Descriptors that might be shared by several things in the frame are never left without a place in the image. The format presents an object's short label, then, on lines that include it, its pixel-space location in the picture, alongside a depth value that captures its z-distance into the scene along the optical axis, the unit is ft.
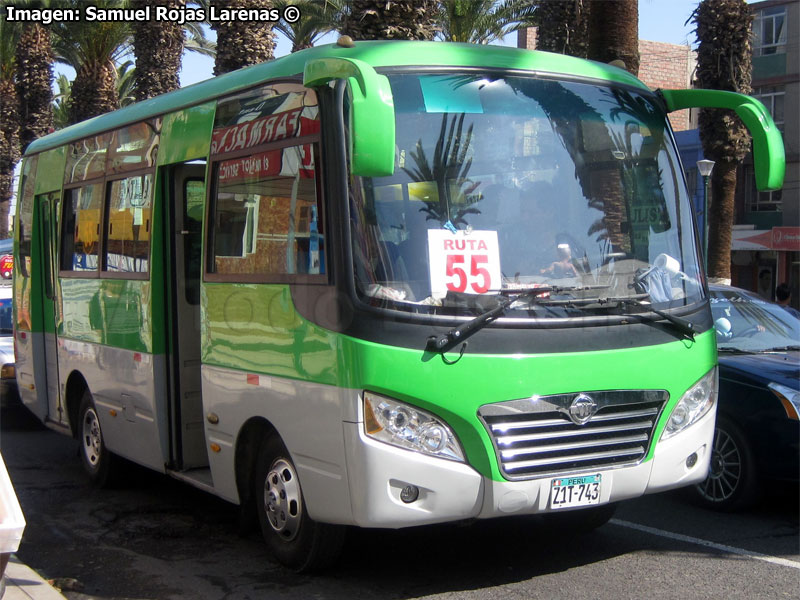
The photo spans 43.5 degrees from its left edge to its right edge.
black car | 22.66
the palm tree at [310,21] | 81.13
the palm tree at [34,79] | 100.22
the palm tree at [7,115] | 106.22
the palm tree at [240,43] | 64.90
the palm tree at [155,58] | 79.41
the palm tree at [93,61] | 89.51
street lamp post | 67.51
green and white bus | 16.38
